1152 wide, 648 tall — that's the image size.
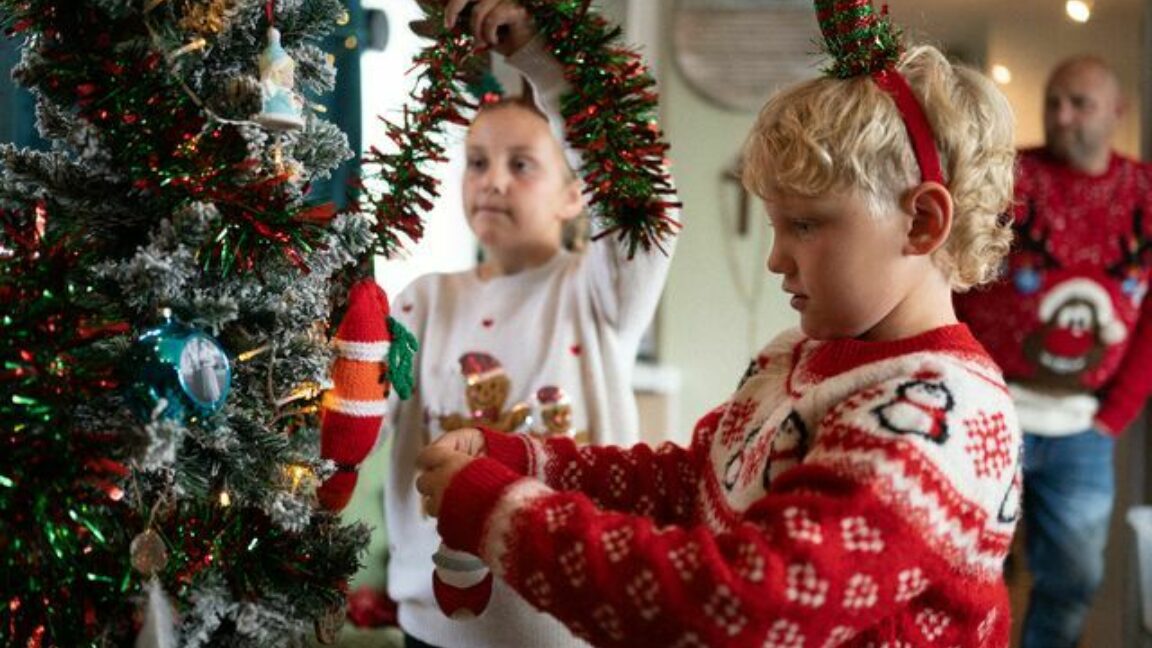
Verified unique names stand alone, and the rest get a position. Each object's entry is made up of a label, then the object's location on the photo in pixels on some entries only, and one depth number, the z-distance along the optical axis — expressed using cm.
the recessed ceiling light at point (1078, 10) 265
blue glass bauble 86
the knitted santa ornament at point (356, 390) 104
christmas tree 85
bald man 243
